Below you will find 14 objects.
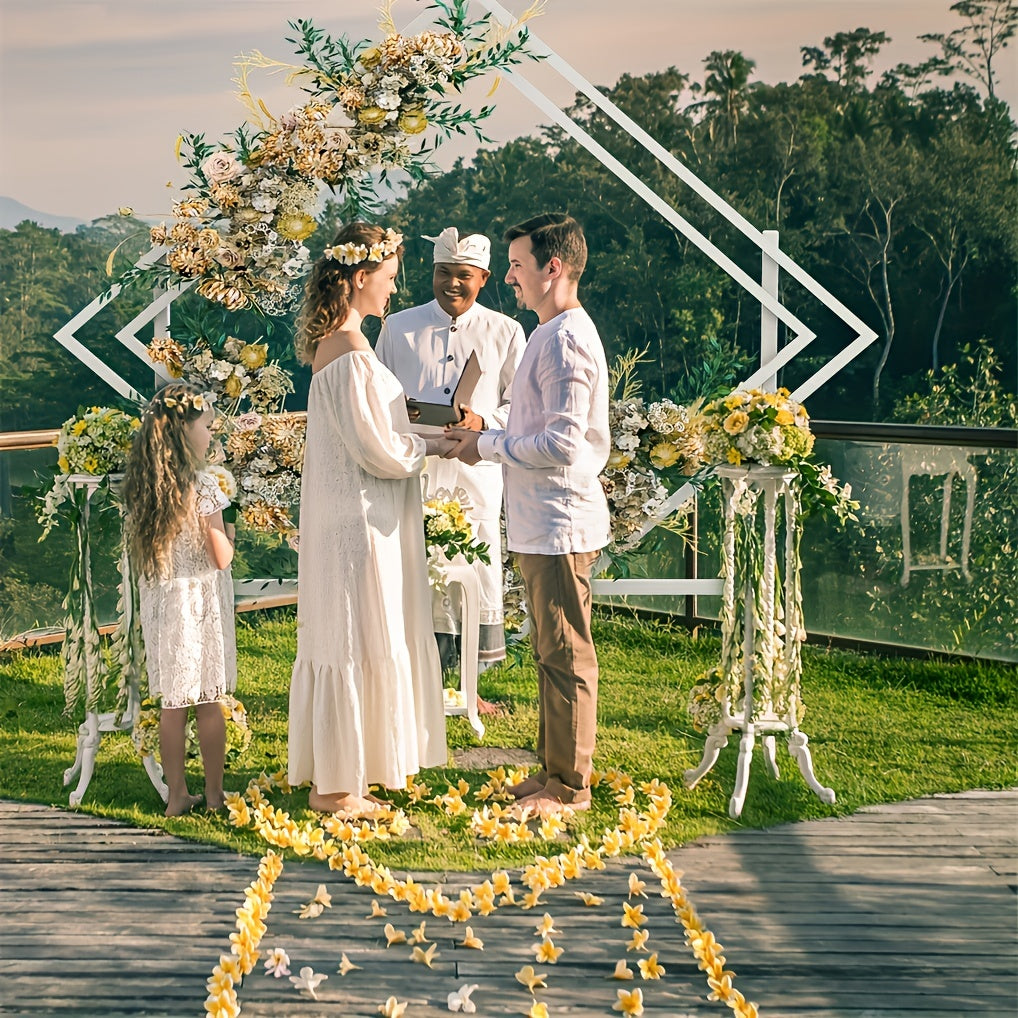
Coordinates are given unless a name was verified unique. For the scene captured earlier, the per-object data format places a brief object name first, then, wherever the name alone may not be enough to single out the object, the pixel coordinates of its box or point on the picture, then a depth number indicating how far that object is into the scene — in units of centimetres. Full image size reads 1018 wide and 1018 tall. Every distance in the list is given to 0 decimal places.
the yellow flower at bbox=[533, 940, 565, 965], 329
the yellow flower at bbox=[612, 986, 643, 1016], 303
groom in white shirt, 405
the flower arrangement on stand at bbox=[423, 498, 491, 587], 472
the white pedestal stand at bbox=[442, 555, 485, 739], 459
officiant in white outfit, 526
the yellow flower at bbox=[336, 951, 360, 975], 322
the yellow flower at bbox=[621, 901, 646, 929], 349
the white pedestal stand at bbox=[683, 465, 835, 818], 448
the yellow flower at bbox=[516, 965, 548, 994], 316
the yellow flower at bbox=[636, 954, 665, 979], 321
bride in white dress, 407
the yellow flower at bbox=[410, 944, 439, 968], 328
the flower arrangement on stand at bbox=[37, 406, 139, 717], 454
